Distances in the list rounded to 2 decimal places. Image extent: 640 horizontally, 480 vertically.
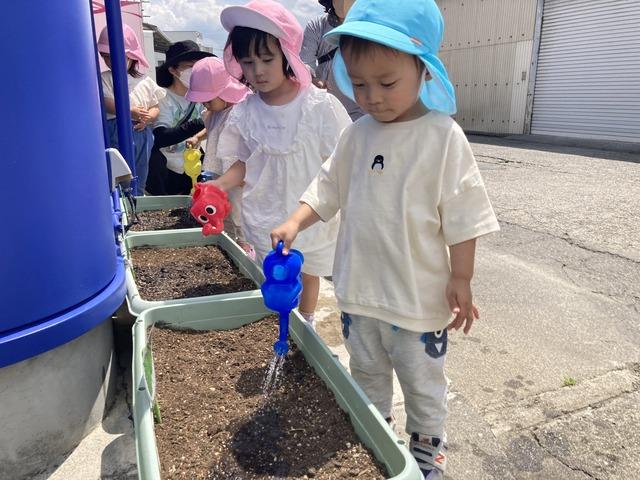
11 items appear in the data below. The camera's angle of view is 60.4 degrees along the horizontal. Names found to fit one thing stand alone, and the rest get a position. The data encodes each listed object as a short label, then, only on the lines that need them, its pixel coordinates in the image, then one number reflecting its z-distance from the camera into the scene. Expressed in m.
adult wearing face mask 3.58
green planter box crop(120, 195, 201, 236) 3.57
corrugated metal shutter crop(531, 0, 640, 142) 10.61
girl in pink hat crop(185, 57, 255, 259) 2.72
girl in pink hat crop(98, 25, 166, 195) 3.21
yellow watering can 3.28
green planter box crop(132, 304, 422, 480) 1.12
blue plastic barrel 1.31
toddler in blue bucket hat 1.25
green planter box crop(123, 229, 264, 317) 1.88
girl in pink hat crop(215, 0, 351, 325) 2.02
